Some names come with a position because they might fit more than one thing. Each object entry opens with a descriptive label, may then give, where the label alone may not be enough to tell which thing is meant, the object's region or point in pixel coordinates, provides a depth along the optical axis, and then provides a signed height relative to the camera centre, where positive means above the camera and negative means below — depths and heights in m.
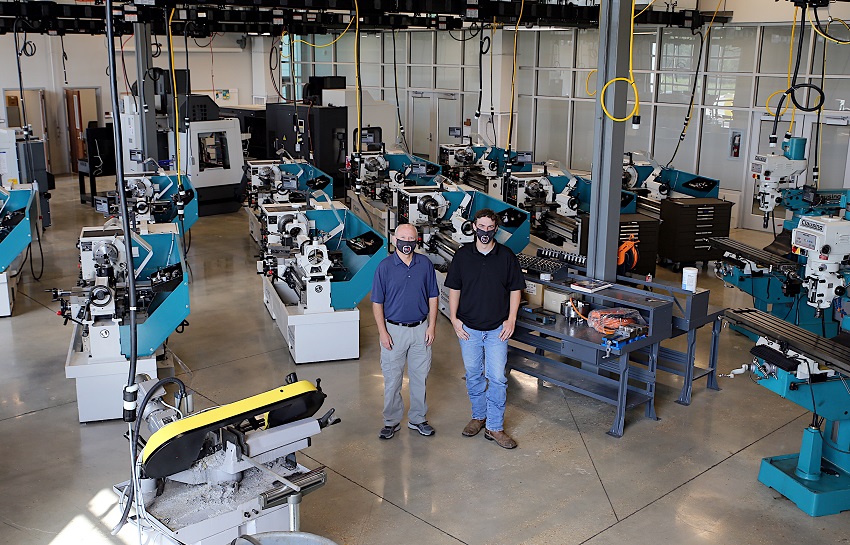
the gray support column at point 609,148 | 5.58 -0.33
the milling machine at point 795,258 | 5.92 -1.28
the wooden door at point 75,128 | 17.22 -0.61
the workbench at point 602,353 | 5.40 -1.68
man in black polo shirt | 5.06 -1.23
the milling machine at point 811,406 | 4.36 -1.63
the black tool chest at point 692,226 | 9.50 -1.45
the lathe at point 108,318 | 5.52 -1.49
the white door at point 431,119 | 17.03 -0.41
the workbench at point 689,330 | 5.73 -1.65
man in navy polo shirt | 5.09 -1.28
